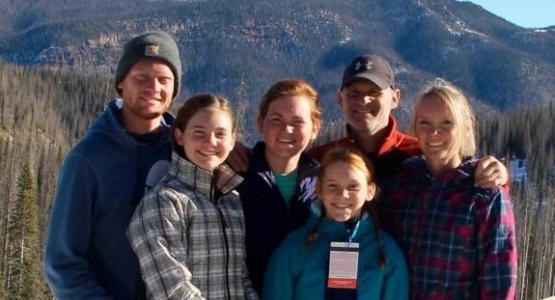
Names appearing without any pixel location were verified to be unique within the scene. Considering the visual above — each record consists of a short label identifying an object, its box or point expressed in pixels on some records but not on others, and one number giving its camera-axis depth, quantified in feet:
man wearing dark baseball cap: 21.33
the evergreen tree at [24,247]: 160.66
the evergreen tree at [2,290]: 146.00
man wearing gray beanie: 17.52
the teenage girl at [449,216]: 17.29
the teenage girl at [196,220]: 16.15
